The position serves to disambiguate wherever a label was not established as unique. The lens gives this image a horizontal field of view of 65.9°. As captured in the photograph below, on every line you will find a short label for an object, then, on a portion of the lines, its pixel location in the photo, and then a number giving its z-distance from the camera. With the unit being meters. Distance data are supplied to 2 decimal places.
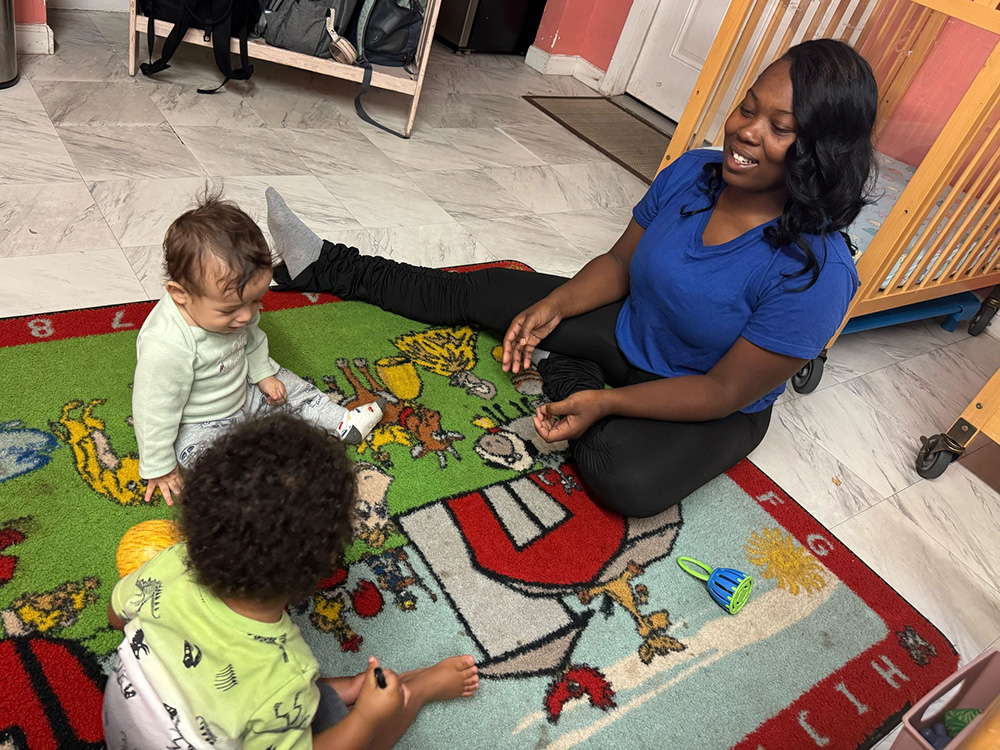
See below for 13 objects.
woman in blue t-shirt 1.26
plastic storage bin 1.13
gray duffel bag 2.52
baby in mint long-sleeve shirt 1.09
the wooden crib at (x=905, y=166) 1.76
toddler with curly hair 0.77
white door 3.49
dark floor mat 3.25
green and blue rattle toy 1.39
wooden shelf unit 2.46
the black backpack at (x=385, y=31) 2.58
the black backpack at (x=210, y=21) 2.41
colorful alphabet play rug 1.11
